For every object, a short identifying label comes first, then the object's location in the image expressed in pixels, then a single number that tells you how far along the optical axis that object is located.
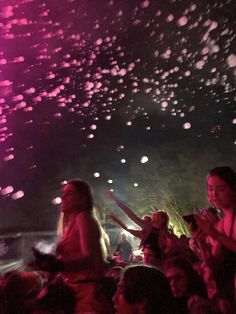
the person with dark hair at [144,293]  1.34
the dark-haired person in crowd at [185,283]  1.87
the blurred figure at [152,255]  2.88
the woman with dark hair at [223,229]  1.87
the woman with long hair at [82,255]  1.97
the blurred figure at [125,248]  7.01
